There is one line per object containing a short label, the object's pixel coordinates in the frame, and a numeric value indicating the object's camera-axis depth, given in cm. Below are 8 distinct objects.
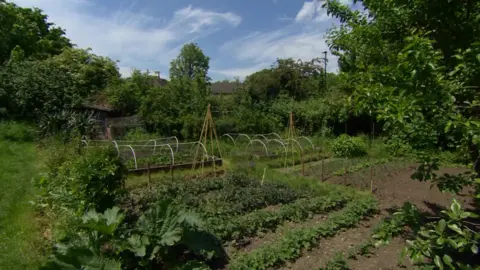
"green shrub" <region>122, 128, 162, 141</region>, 1310
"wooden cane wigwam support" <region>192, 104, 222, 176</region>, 857
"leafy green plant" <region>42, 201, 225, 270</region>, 345
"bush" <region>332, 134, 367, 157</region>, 1190
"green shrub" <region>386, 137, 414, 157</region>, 1148
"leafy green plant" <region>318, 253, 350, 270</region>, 394
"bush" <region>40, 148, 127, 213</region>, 460
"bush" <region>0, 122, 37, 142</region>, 1164
